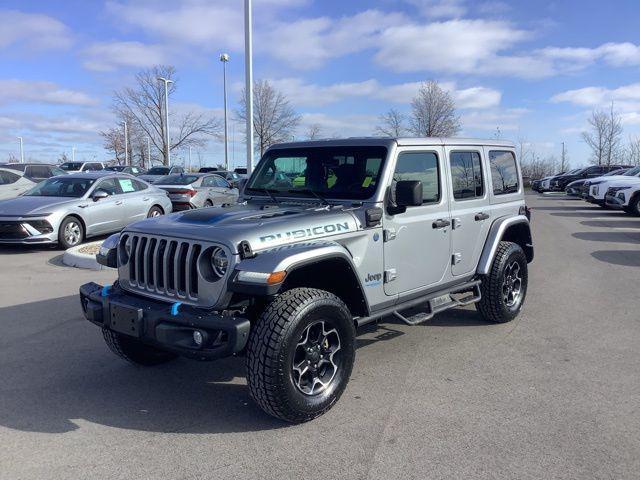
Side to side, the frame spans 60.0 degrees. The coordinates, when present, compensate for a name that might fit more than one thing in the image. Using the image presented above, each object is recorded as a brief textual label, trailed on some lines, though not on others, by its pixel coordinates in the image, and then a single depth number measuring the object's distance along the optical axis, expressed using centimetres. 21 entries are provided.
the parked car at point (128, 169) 3412
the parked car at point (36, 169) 1855
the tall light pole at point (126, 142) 4742
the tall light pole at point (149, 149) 4908
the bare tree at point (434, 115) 2841
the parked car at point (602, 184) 1882
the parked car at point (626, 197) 1722
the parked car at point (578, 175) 3231
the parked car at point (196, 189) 1566
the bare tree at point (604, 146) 4003
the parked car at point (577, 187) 2541
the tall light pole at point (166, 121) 3869
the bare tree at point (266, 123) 3281
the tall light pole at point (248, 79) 1605
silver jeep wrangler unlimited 351
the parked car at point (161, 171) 3125
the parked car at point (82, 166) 3334
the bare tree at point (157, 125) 4656
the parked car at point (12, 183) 1467
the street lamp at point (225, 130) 3664
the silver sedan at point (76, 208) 1029
